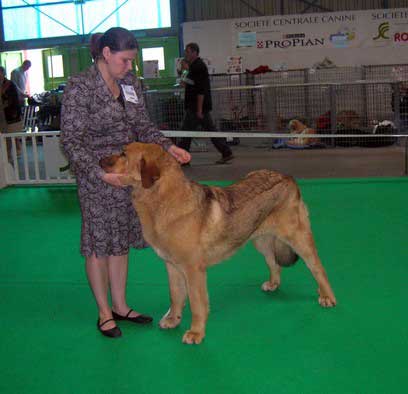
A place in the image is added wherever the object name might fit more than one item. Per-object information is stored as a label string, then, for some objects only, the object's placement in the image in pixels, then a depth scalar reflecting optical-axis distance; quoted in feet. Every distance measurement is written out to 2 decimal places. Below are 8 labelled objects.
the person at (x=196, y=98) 31.12
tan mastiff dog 10.27
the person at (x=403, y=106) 38.10
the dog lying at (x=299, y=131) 38.63
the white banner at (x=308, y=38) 57.11
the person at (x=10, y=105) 31.73
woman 10.44
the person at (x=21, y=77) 50.73
